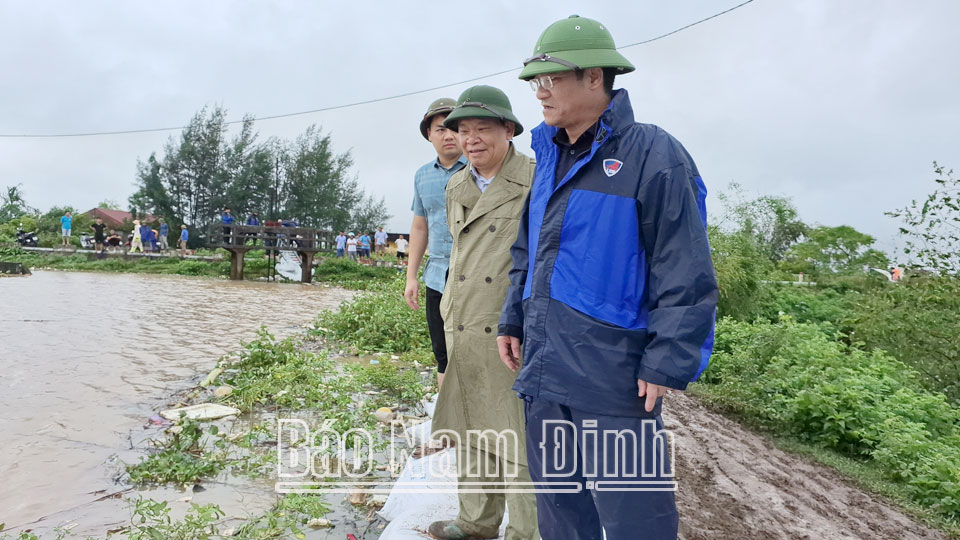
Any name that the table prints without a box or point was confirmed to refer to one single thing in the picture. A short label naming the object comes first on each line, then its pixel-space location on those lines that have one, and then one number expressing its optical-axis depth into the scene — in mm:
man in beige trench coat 2352
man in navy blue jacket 1656
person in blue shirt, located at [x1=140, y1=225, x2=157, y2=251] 27969
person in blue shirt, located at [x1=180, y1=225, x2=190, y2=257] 26667
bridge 20234
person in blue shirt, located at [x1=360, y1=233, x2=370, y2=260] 25391
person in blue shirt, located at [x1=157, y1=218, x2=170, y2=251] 28358
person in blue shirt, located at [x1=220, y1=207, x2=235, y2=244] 20228
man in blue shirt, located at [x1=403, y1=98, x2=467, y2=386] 3383
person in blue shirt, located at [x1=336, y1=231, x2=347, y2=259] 25656
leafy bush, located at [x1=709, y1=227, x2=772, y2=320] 9969
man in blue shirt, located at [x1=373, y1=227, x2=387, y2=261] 29297
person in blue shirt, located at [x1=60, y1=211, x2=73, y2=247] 27250
